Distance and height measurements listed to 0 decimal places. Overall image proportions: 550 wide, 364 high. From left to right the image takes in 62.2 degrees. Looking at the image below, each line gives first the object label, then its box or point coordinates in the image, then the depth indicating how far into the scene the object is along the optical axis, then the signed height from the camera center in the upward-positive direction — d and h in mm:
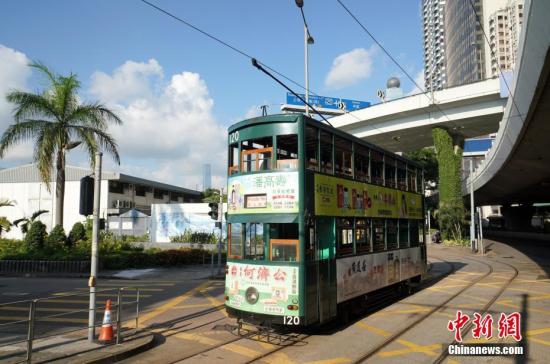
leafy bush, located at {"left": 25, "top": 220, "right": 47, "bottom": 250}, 24000 -439
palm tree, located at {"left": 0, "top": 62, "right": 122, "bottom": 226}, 22922 +5246
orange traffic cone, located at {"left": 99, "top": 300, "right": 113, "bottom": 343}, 8953 -1987
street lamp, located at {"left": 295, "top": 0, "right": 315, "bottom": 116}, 19300 +7924
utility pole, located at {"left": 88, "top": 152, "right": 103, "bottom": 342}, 8898 -472
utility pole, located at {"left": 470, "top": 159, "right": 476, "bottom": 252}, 34406 +16
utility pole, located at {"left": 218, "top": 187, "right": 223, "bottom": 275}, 20464 +532
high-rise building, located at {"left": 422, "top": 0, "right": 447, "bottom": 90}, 194250 +73933
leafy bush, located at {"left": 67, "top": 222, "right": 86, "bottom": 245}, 26225 -264
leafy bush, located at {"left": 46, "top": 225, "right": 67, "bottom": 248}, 24281 -504
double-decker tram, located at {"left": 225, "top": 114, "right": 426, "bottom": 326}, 9328 +104
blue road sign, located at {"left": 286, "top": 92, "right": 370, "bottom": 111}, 60562 +16864
